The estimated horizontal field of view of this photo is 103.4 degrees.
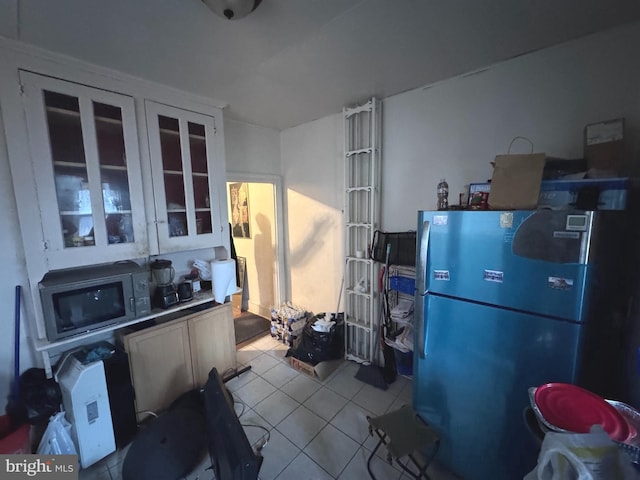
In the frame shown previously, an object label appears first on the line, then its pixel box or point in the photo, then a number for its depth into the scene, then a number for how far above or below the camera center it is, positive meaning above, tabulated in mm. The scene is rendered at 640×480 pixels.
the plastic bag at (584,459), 661 -669
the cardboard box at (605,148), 1313 +323
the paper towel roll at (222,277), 2266 -568
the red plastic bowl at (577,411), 808 -691
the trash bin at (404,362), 2225 -1342
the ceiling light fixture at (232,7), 1085 +902
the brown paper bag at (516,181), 1213 +140
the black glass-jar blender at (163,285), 2039 -572
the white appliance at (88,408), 1544 -1199
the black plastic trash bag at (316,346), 2512 -1346
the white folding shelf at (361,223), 2359 -107
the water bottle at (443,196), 1755 +103
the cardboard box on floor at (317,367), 2426 -1526
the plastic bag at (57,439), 1466 -1307
